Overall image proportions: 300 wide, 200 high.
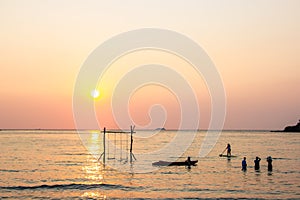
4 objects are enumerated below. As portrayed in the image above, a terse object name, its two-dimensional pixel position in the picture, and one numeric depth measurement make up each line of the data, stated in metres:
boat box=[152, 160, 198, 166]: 58.85
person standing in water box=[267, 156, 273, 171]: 52.63
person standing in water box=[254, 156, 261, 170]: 53.89
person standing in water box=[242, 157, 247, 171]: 53.44
